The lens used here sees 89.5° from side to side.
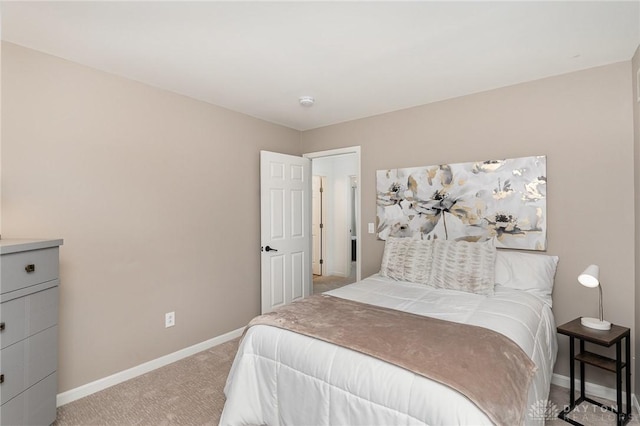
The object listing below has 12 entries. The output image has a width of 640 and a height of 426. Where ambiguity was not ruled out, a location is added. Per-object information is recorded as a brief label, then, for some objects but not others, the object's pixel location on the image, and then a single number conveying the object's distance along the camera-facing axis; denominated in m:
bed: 1.32
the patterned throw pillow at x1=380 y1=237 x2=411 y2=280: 2.86
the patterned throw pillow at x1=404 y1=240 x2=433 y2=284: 2.70
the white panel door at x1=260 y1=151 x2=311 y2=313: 3.60
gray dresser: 1.67
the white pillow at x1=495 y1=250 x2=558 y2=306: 2.42
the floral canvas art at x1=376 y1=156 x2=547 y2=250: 2.62
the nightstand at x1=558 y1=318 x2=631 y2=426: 1.96
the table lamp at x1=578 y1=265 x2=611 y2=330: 2.00
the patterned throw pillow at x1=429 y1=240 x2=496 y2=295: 2.41
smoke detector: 3.03
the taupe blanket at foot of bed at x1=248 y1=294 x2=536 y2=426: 1.26
